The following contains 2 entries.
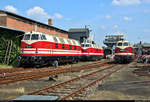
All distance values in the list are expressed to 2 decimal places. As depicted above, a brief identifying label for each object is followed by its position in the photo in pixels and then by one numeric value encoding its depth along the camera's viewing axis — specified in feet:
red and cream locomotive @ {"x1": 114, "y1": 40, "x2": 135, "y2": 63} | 85.18
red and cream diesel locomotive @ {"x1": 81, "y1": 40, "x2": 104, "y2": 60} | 103.60
